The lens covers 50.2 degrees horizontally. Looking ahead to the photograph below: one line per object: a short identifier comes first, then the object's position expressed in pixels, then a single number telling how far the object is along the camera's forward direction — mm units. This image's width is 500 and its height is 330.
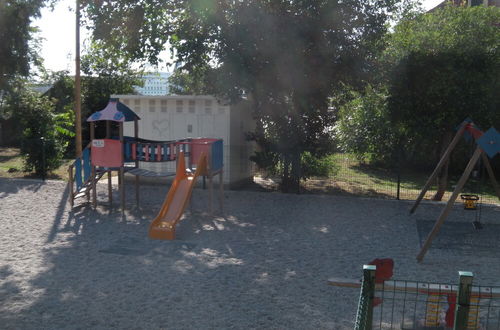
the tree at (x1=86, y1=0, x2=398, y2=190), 11750
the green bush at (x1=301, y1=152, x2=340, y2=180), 14477
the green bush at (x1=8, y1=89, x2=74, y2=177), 16375
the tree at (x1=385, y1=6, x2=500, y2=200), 12062
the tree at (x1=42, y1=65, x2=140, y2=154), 25594
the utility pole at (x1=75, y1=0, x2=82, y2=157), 15594
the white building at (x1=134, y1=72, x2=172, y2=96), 29453
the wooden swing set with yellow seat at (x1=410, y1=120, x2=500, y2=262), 7906
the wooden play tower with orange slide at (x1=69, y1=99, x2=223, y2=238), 10984
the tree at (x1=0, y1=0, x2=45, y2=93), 16578
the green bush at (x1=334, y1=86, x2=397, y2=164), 18781
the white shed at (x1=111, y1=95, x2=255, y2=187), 14109
